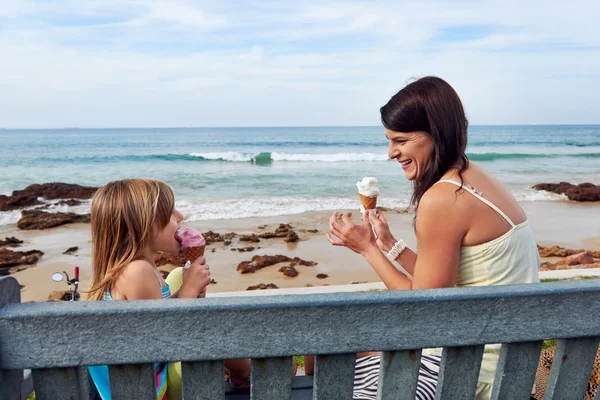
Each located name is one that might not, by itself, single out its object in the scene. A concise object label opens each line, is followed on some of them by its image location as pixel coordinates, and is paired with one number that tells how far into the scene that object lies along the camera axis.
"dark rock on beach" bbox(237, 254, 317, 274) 7.98
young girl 2.29
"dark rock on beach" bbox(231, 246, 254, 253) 9.25
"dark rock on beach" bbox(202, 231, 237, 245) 9.98
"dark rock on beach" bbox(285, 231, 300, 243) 9.89
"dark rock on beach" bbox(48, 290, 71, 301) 6.11
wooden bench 1.19
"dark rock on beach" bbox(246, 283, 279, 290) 6.82
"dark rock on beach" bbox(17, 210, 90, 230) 11.55
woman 2.07
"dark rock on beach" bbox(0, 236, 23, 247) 10.08
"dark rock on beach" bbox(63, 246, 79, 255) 9.43
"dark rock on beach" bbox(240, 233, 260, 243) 9.93
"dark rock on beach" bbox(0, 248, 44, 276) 8.41
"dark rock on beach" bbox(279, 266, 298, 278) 7.62
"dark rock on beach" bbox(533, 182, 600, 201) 15.31
